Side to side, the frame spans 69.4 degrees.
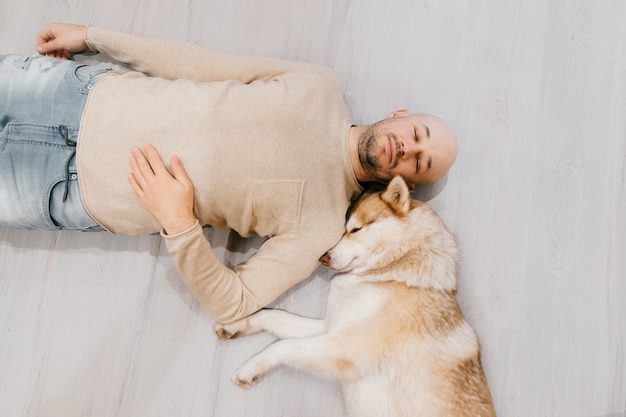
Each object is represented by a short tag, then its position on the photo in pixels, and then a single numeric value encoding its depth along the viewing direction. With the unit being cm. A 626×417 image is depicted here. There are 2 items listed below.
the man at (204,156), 169
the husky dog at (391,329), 177
